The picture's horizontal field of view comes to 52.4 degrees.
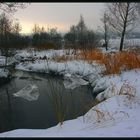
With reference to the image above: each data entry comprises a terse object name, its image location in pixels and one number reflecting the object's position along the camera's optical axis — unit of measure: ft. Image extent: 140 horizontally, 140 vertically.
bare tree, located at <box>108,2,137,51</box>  33.61
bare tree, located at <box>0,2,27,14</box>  20.09
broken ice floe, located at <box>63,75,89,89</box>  18.70
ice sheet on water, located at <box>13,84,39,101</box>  16.31
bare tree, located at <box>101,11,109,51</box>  56.64
